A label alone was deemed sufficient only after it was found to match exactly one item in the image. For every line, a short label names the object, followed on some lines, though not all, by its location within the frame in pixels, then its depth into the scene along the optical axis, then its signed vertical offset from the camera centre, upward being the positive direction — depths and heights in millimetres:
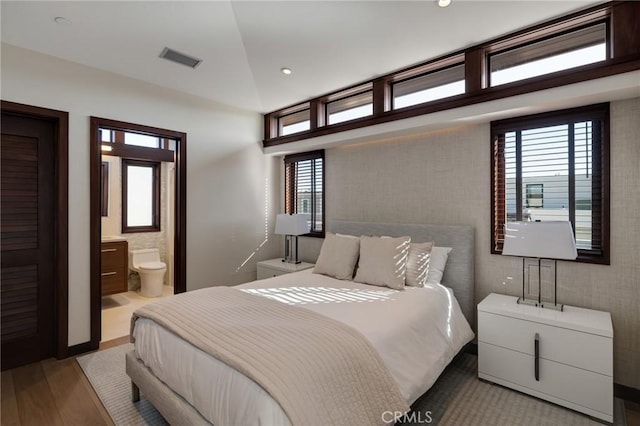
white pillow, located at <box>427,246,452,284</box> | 2910 -475
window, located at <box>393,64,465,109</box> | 2986 +1274
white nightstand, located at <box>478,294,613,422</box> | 2039 -993
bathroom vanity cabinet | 4387 -770
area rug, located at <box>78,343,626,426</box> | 2039 -1349
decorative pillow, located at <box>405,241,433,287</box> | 2794 -466
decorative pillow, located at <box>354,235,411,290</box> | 2775 -452
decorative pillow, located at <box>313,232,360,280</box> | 3115 -453
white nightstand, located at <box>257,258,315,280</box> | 3984 -707
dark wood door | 2754 -236
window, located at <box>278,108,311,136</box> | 4375 +1305
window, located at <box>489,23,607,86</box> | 2338 +1266
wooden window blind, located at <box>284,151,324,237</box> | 4383 +396
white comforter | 1397 -782
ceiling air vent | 2995 +1541
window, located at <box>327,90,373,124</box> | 3676 +1297
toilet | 4762 -892
